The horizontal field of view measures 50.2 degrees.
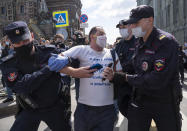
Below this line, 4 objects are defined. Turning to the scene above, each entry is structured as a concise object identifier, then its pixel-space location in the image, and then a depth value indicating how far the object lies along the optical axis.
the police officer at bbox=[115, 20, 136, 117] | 2.71
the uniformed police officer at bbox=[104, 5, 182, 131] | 2.13
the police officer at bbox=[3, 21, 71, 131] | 2.37
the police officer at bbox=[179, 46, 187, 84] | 6.82
